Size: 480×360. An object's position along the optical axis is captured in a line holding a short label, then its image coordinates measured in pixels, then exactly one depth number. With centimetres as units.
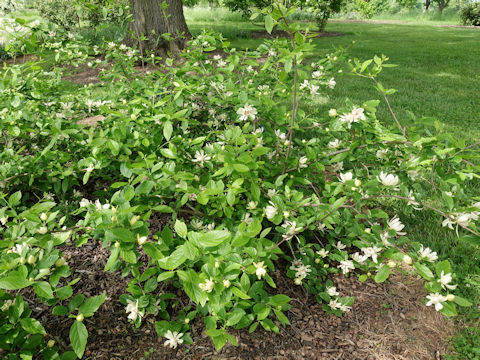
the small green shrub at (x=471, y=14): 2019
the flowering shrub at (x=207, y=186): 114
